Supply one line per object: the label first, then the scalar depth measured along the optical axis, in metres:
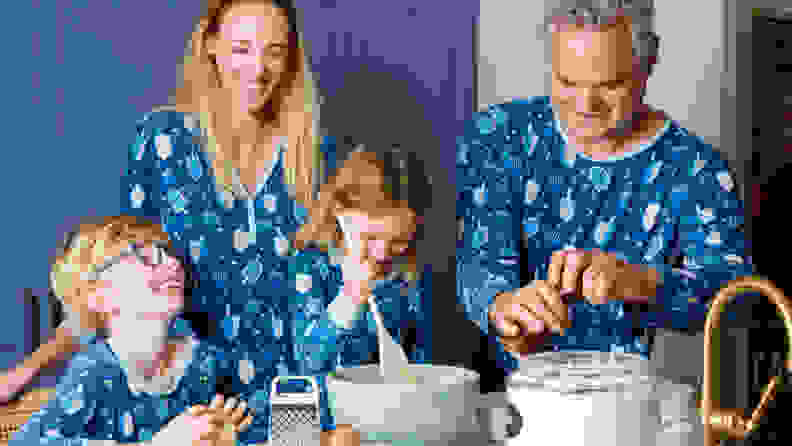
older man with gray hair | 3.76
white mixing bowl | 3.20
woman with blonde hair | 3.84
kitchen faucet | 3.14
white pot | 3.10
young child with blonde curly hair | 3.37
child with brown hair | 3.53
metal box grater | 3.25
